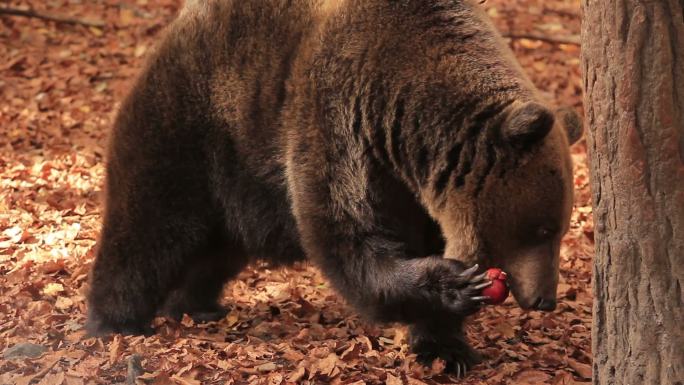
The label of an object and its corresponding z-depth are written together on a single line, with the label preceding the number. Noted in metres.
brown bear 9.87
